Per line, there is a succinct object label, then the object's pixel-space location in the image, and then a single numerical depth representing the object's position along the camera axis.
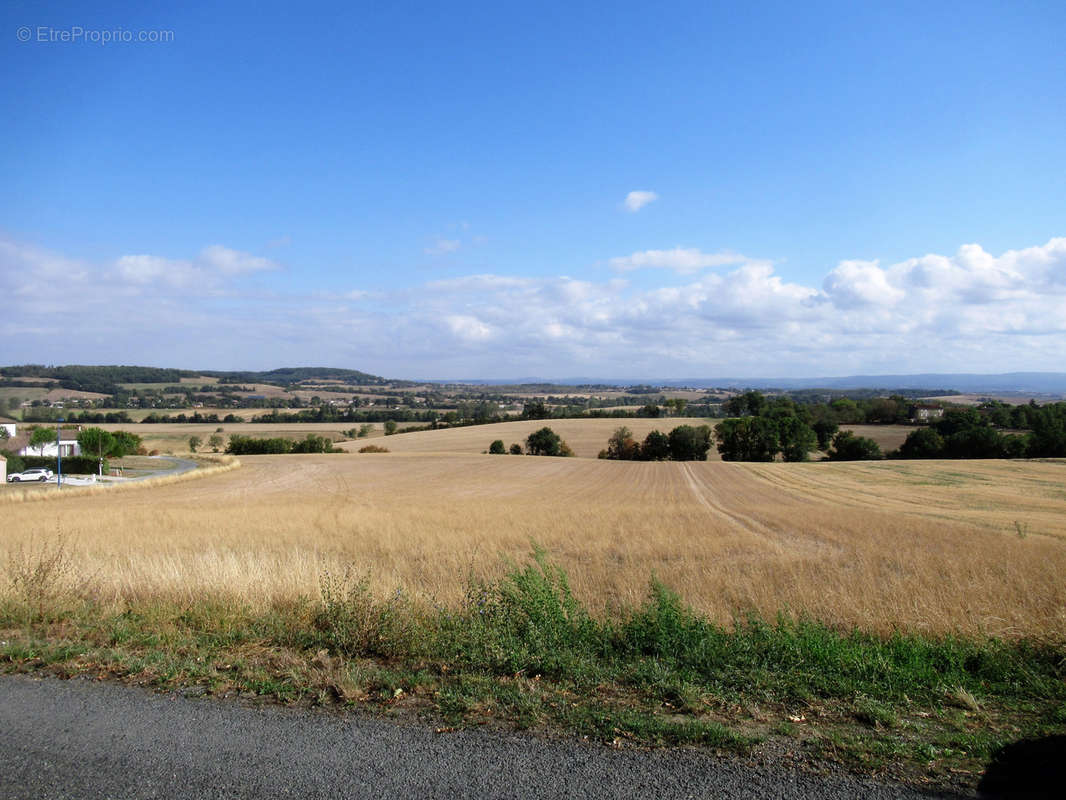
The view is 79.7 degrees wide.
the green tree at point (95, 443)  64.44
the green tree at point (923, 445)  76.25
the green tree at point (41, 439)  64.25
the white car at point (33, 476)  51.84
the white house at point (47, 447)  62.62
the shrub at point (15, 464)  55.25
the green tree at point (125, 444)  66.19
